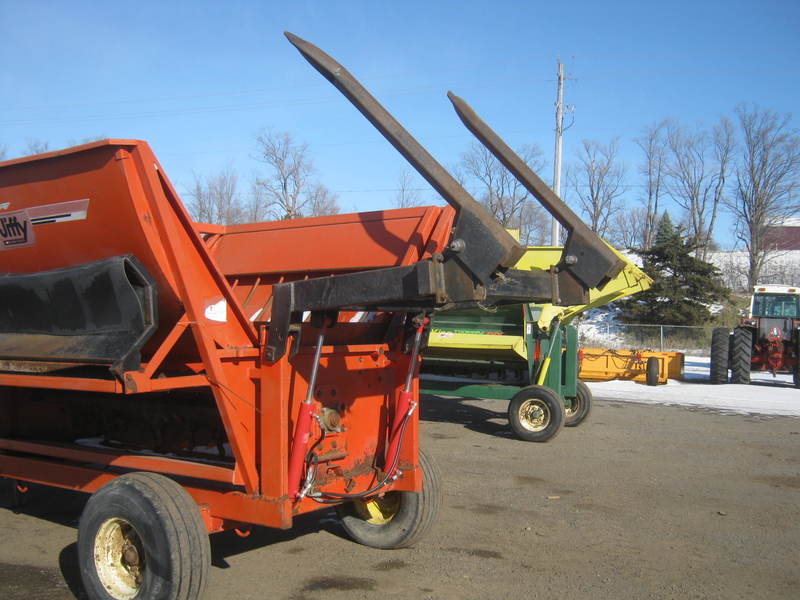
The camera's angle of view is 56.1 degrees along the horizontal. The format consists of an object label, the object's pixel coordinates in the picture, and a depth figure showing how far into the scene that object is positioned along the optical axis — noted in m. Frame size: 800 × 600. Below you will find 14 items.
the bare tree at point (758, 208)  44.84
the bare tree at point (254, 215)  40.06
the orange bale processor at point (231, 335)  3.85
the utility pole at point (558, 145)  22.75
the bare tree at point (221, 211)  39.94
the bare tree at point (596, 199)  49.41
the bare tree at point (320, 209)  39.47
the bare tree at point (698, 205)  48.00
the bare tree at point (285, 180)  37.84
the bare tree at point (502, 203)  37.97
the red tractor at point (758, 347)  17.73
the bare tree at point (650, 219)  51.49
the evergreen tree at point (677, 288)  30.91
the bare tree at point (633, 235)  55.30
